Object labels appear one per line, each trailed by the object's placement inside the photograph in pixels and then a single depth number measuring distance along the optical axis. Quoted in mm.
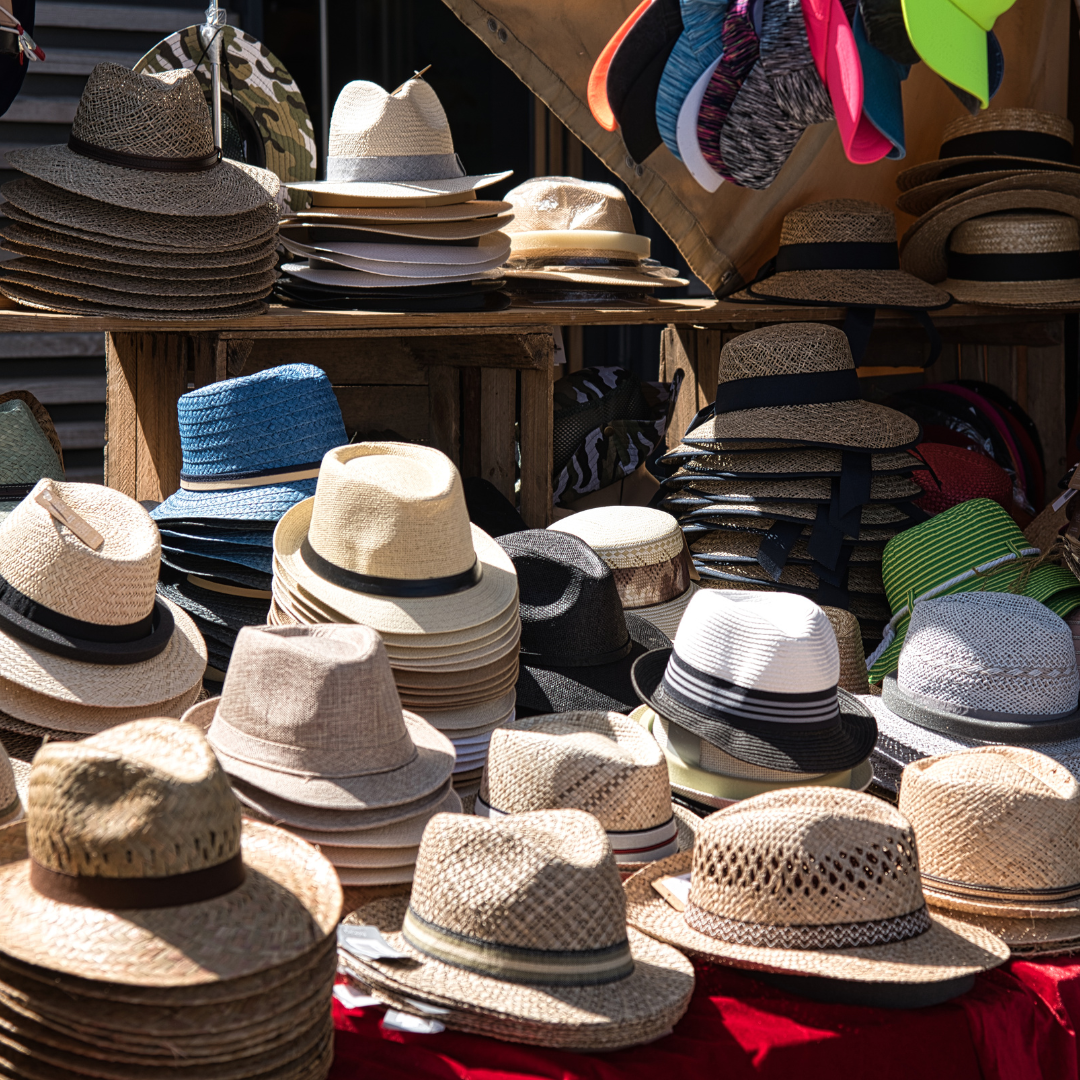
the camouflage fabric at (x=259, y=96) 3867
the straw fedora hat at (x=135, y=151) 2900
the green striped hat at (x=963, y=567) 3221
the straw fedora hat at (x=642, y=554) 3162
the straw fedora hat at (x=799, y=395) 3527
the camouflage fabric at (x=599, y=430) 4105
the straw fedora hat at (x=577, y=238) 3842
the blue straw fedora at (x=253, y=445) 2705
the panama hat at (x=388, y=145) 3342
